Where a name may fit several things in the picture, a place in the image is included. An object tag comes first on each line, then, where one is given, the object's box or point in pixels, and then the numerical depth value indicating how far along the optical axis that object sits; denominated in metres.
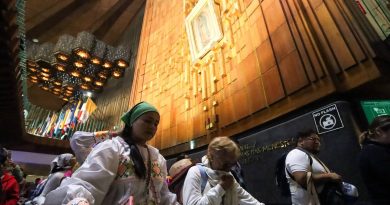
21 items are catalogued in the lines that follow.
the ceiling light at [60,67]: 12.95
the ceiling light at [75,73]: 13.80
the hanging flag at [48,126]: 13.40
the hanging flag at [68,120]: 12.41
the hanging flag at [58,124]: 12.74
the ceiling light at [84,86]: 14.85
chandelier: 12.11
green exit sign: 2.86
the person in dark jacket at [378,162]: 1.65
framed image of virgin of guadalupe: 5.51
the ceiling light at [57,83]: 14.68
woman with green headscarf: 1.13
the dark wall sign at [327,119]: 2.85
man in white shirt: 2.16
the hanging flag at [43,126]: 13.55
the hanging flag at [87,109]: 12.14
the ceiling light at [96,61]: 12.72
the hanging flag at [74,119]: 12.42
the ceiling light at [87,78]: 14.40
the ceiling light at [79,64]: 12.81
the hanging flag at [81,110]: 12.36
